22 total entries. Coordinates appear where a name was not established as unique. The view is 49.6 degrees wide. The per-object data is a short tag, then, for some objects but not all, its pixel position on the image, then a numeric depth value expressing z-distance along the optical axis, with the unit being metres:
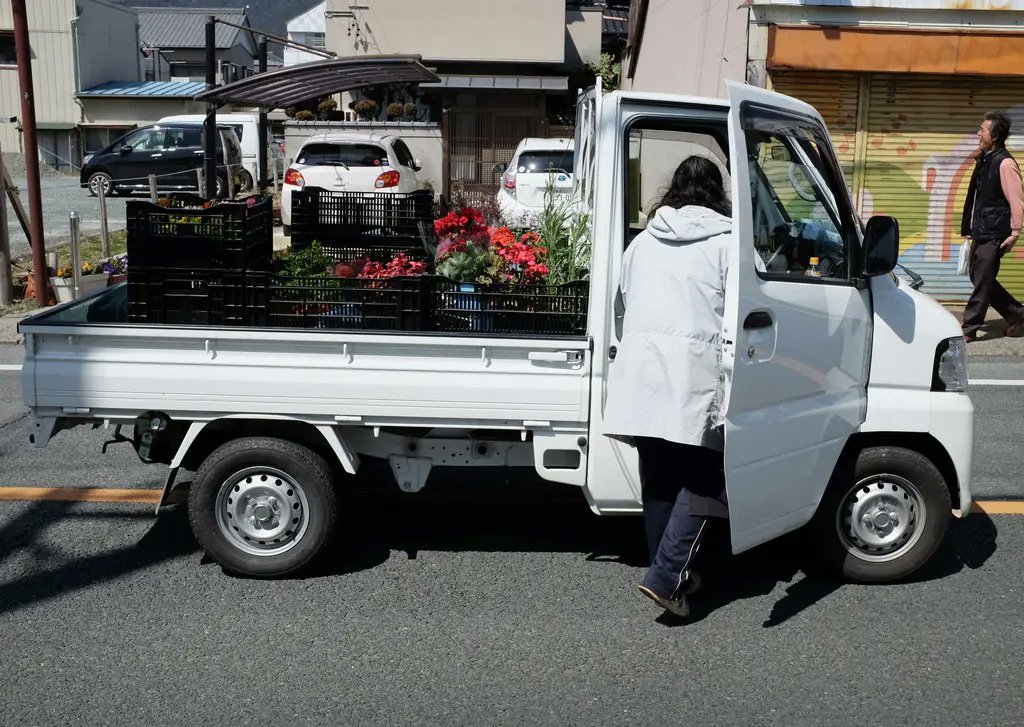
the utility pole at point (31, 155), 11.48
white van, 25.98
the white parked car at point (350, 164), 19.02
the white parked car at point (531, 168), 15.34
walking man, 9.55
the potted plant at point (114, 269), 12.05
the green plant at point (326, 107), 26.80
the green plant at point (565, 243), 5.03
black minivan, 25.50
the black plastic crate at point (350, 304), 4.76
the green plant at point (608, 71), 28.27
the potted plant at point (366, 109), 26.78
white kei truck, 4.52
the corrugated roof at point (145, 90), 38.28
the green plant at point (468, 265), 5.14
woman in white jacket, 4.20
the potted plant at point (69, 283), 12.14
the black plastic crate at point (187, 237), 4.93
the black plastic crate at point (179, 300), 4.87
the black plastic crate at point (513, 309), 4.75
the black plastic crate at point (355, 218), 6.74
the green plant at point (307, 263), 5.74
